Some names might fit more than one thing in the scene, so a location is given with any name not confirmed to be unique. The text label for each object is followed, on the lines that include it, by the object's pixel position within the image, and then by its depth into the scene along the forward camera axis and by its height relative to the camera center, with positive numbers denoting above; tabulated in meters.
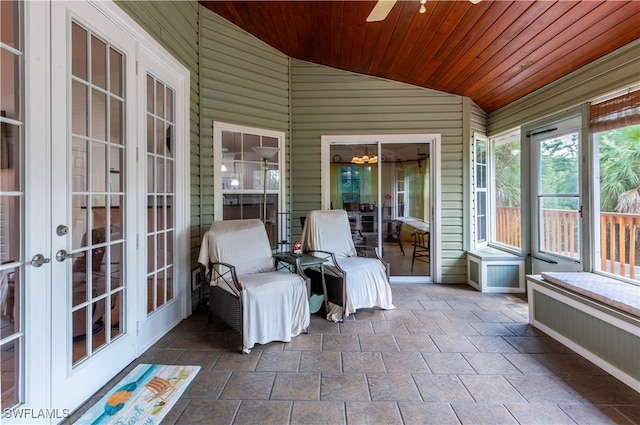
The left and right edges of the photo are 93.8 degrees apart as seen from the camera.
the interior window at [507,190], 4.23 +0.29
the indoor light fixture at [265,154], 3.52 +0.68
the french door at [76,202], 1.50 +0.06
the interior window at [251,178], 3.71 +0.44
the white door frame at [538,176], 3.16 +0.42
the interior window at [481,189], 4.59 +0.33
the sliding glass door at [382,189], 4.50 +0.33
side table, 3.02 -0.51
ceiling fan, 2.05 +1.45
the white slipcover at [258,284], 2.48 -0.64
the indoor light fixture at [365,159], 4.50 +0.78
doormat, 1.70 -1.16
